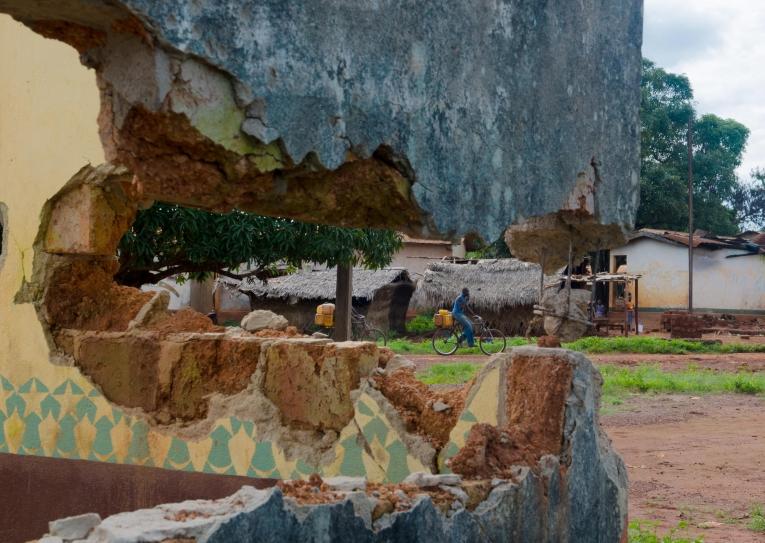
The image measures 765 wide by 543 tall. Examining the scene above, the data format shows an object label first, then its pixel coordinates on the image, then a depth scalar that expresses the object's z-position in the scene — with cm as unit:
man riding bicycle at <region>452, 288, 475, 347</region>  2165
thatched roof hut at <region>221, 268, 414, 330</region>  2688
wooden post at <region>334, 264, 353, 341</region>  1346
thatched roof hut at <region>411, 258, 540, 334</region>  2903
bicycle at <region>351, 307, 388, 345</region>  2342
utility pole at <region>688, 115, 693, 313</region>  2811
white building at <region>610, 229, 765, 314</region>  3084
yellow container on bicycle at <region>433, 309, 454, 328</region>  2308
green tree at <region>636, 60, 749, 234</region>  3391
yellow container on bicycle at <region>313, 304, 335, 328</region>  1880
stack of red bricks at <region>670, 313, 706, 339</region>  2486
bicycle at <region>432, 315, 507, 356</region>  2180
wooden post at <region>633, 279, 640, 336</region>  2762
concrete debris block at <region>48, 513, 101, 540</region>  293
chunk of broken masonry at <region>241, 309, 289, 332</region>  568
